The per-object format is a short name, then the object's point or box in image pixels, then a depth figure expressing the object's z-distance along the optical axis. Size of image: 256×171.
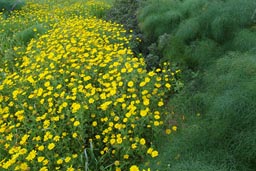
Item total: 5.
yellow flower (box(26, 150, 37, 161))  2.56
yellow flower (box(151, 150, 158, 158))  2.40
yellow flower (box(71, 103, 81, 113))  2.87
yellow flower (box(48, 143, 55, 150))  2.64
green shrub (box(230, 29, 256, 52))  3.40
